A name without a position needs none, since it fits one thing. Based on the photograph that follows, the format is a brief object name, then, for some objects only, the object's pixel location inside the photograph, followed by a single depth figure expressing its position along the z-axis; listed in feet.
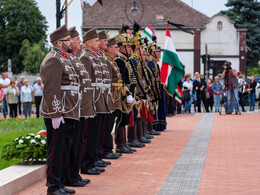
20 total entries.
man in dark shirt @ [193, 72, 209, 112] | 82.28
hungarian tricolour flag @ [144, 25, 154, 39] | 50.17
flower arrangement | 25.36
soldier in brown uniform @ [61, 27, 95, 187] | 23.49
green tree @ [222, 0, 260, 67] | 185.37
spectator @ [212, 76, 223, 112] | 82.67
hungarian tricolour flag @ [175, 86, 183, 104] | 60.34
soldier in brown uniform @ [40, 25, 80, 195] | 21.24
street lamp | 173.97
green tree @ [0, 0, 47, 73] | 236.65
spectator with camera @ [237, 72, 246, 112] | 84.22
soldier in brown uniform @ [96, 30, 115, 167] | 28.52
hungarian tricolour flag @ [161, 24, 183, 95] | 50.16
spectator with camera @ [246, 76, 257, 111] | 85.81
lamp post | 32.19
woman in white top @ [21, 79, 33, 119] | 71.00
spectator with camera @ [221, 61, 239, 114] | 71.56
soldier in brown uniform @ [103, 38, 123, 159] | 31.76
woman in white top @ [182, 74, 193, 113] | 80.28
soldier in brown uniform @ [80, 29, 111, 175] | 27.02
